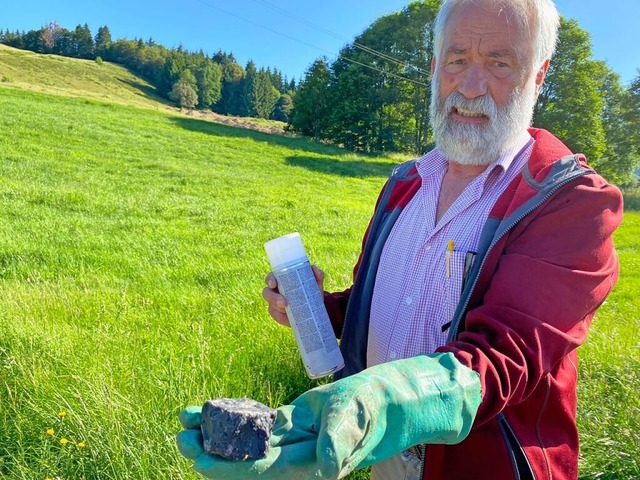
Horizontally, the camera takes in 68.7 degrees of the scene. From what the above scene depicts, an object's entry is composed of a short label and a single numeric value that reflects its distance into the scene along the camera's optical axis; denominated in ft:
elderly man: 3.27
